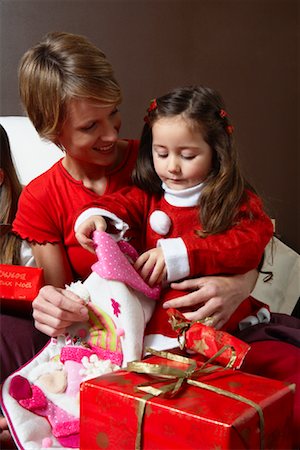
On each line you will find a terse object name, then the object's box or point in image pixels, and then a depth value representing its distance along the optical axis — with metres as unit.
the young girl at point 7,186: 1.81
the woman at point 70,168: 1.41
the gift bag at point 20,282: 1.53
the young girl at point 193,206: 1.39
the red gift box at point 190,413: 1.02
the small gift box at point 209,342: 1.23
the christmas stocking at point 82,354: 1.29
